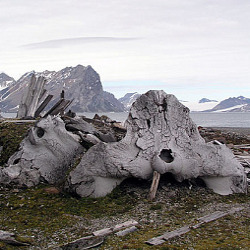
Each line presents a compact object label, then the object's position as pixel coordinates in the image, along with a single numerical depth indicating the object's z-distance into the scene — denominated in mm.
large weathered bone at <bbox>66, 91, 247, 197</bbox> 12328
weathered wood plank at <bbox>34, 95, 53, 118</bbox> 24828
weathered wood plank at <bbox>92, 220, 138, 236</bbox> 8953
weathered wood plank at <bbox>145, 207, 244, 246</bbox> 8509
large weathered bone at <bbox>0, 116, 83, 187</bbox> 13555
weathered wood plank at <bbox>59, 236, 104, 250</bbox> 8289
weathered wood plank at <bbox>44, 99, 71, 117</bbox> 23078
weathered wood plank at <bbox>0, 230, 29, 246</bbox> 8461
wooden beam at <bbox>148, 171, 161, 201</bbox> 11711
